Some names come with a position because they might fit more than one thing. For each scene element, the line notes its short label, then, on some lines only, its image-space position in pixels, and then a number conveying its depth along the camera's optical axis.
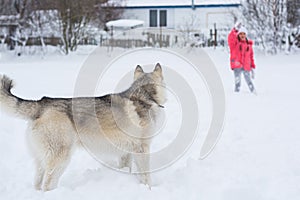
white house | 31.52
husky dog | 3.90
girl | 9.77
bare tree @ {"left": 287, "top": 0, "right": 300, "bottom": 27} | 20.55
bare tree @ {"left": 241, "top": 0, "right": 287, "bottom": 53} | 19.72
